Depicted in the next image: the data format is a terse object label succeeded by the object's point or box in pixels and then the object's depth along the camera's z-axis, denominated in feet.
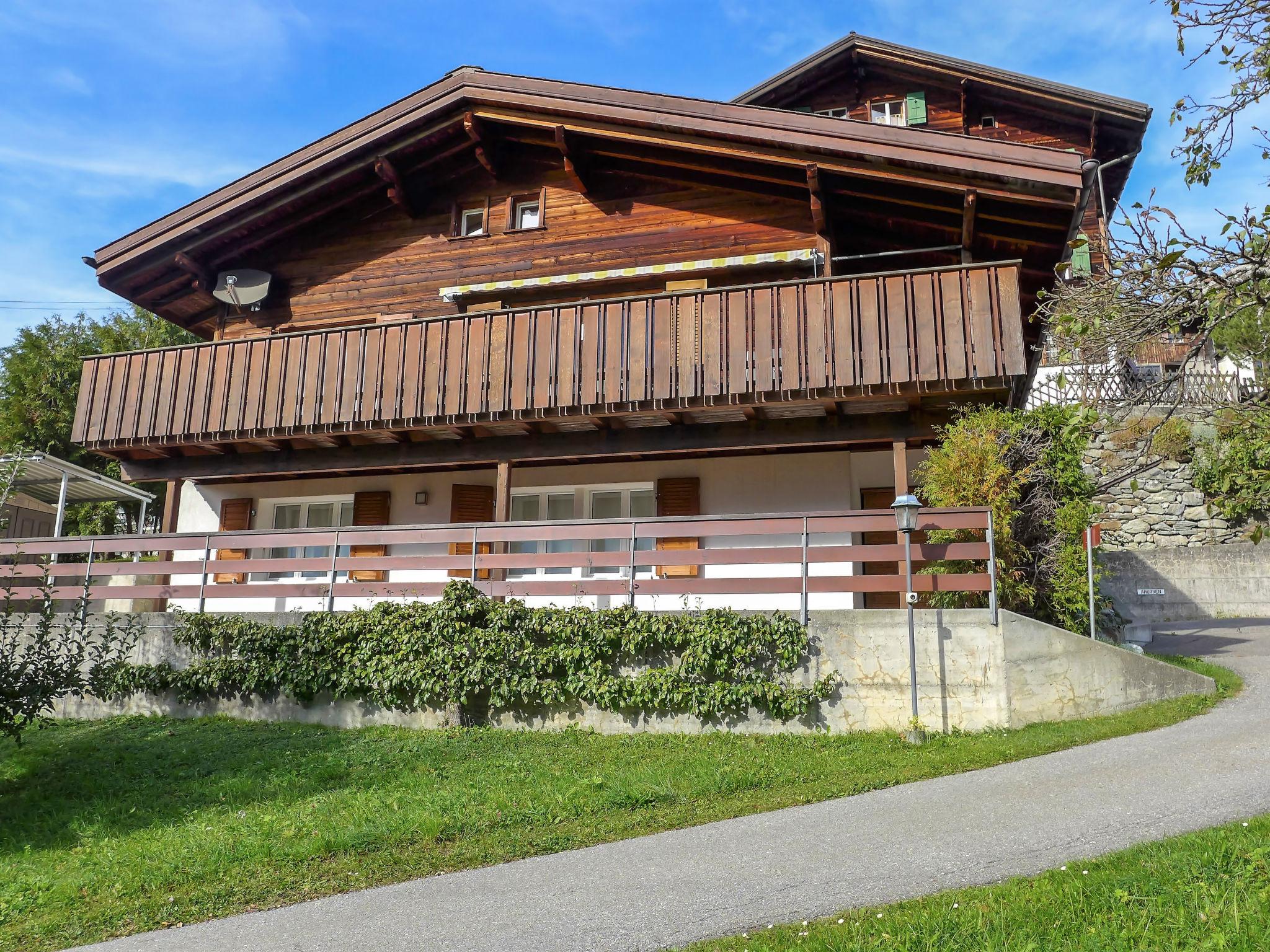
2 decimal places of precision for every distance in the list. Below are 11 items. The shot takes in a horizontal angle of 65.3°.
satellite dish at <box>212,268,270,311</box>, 54.65
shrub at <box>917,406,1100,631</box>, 35.60
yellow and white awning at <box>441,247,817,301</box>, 46.26
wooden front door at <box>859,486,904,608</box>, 45.52
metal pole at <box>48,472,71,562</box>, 56.85
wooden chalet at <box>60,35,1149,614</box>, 39.73
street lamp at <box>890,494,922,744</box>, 31.19
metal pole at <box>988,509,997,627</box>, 31.40
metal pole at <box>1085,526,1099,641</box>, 36.09
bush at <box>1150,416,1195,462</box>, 73.41
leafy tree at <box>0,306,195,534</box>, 95.91
